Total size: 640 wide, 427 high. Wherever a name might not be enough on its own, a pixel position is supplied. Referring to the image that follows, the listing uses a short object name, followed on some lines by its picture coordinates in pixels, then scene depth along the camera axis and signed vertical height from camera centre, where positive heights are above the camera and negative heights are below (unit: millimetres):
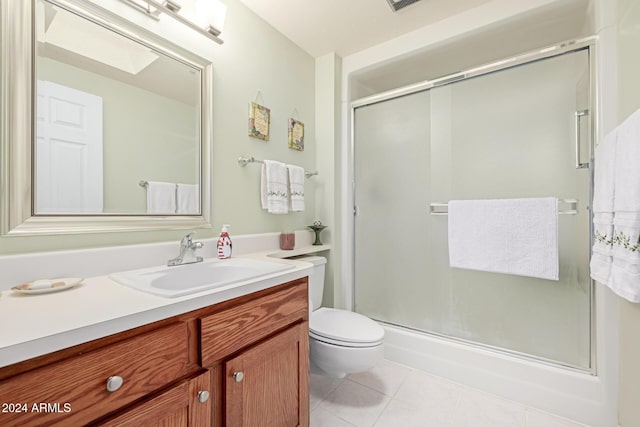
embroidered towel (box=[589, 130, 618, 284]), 1049 +13
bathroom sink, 821 -234
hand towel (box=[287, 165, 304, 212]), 1723 +158
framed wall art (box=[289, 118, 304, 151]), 1833 +556
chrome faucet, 1150 -160
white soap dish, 735 -210
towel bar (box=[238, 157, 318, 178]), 1508 +307
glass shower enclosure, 1440 +151
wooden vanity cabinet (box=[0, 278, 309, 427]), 508 -399
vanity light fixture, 1173 +951
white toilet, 1316 -668
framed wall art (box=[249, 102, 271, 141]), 1557 +558
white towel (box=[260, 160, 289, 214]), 1594 +154
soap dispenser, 1293 -153
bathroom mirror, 852 +345
